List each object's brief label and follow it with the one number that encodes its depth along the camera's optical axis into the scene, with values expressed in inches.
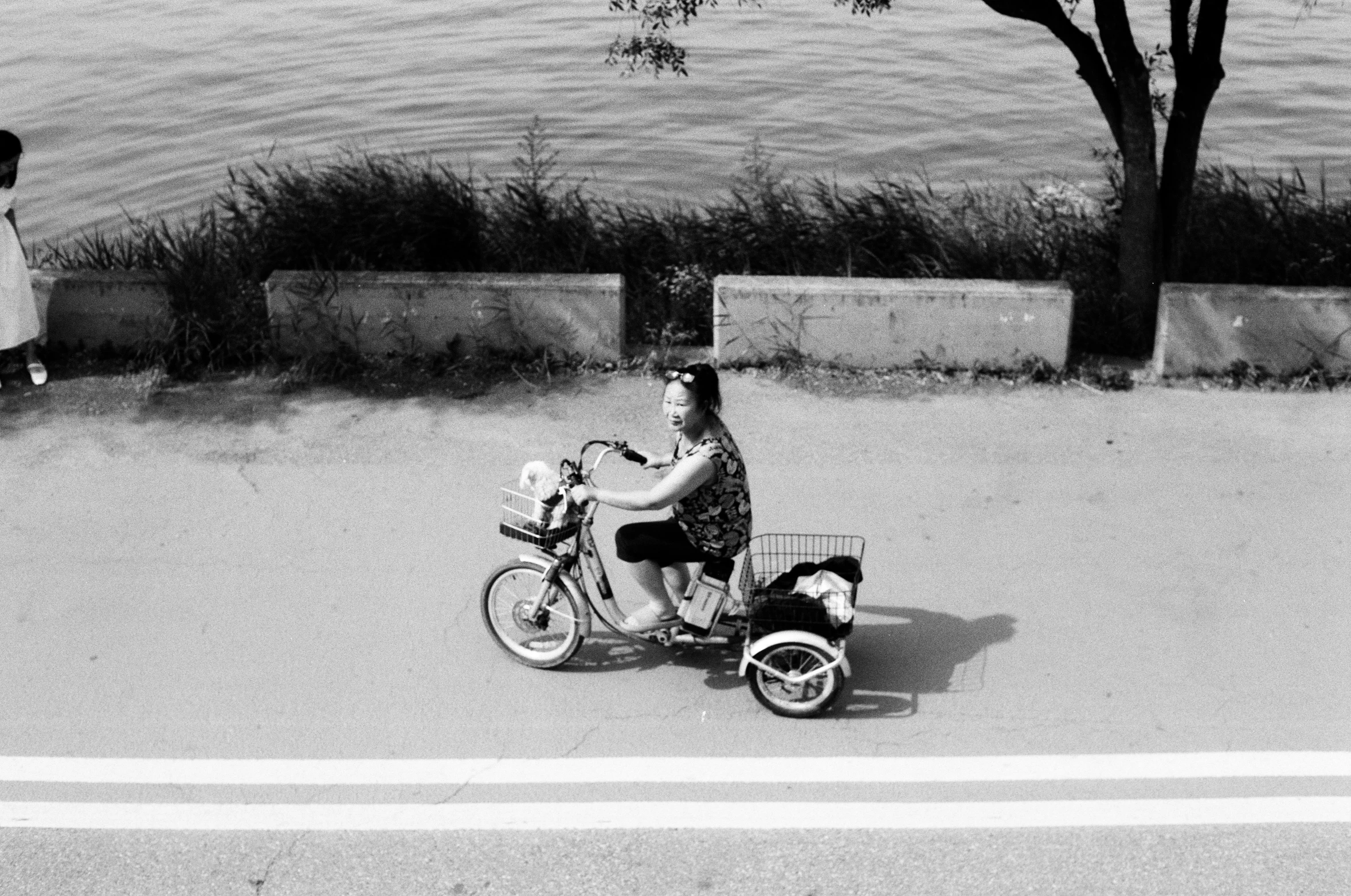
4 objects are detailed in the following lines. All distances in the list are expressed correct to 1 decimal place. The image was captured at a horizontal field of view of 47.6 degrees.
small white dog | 220.4
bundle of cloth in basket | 222.4
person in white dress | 325.1
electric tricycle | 221.3
